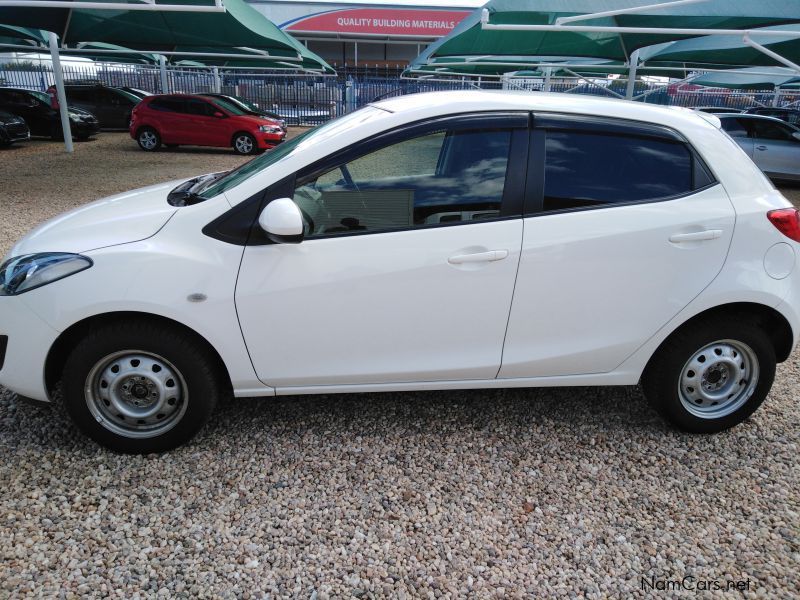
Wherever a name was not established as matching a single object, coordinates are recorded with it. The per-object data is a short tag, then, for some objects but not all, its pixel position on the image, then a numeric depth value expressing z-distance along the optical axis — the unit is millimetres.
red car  15992
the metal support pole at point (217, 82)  25673
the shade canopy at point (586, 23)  10977
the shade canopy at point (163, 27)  13977
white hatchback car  2684
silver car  12086
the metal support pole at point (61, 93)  14492
